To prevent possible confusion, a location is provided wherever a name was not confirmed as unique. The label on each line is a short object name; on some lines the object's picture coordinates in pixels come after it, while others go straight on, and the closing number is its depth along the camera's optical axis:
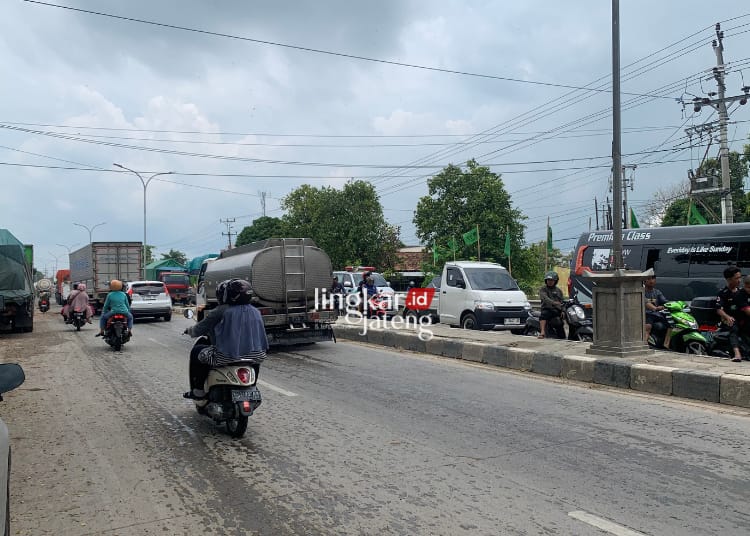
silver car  23.91
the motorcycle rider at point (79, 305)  19.52
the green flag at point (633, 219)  28.03
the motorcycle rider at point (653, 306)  10.91
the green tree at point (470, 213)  41.88
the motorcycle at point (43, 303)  36.09
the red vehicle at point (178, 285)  37.91
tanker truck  13.46
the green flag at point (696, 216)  24.78
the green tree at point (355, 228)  52.06
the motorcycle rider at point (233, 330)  6.16
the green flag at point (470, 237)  34.87
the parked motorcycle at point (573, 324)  12.64
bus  13.61
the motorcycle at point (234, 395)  5.98
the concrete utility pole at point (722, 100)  26.50
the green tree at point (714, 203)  38.38
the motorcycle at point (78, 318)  19.52
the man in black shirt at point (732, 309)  9.01
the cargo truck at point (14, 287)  19.00
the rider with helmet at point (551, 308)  12.49
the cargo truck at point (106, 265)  32.59
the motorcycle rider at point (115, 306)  13.98
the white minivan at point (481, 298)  15.16
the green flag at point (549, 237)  35.96
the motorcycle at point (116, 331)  13.94
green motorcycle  10.43
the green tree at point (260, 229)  78.91
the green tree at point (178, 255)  104.66
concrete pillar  9.80
